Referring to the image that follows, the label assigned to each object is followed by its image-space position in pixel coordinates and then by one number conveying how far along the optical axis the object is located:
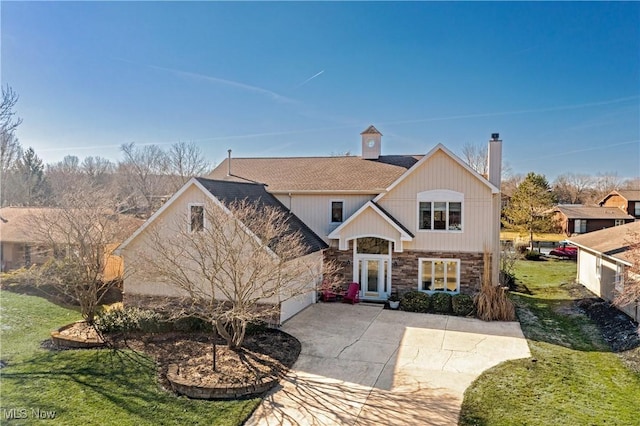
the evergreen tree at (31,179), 38.34
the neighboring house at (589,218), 44.77
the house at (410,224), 18.39
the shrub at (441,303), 17.38
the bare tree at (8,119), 13.62
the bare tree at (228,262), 11.55
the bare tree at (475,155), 48.22
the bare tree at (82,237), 15.02
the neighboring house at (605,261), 15.73
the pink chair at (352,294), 18.66
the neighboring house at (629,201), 47.38
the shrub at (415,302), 17.62
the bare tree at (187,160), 49.16
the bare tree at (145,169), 50.09
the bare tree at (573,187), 75.73
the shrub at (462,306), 17.04
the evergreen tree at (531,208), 38.62
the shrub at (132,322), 13.74
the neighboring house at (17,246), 21.02
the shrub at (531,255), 36.72
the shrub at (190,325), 13.85
